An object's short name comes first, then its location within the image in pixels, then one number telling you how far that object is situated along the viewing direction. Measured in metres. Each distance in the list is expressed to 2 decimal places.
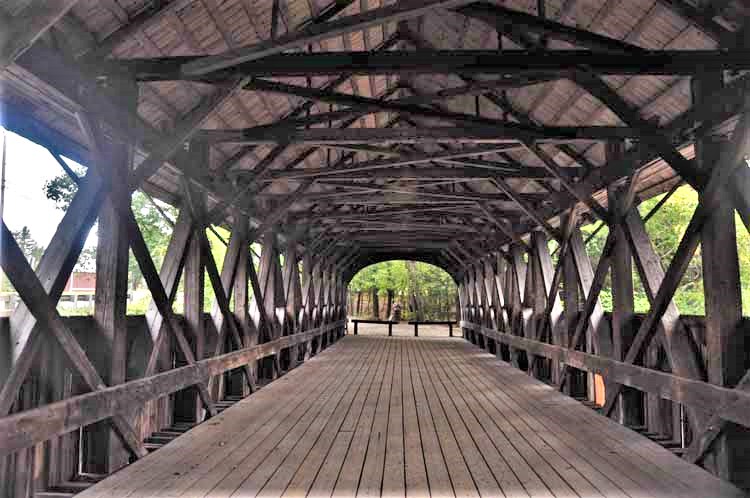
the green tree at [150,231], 27.19
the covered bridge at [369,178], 3.51
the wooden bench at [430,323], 21.77
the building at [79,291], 31.16
